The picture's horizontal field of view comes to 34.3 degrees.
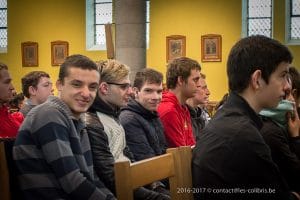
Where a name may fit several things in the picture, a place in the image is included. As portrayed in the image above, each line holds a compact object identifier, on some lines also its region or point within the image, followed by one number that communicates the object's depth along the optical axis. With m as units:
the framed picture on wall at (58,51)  15.80
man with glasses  3.26
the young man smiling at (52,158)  2.78
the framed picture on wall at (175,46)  14.80
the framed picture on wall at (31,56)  16.06
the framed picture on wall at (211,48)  14.50
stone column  12.77
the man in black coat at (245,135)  2.14
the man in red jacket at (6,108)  4.66
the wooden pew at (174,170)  2.37
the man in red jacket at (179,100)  4.43
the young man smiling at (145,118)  3.89
